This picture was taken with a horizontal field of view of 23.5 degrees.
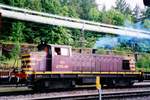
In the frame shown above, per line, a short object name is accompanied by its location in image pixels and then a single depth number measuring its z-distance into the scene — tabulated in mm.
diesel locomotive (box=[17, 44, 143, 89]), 18812
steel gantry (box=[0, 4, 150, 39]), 24188
